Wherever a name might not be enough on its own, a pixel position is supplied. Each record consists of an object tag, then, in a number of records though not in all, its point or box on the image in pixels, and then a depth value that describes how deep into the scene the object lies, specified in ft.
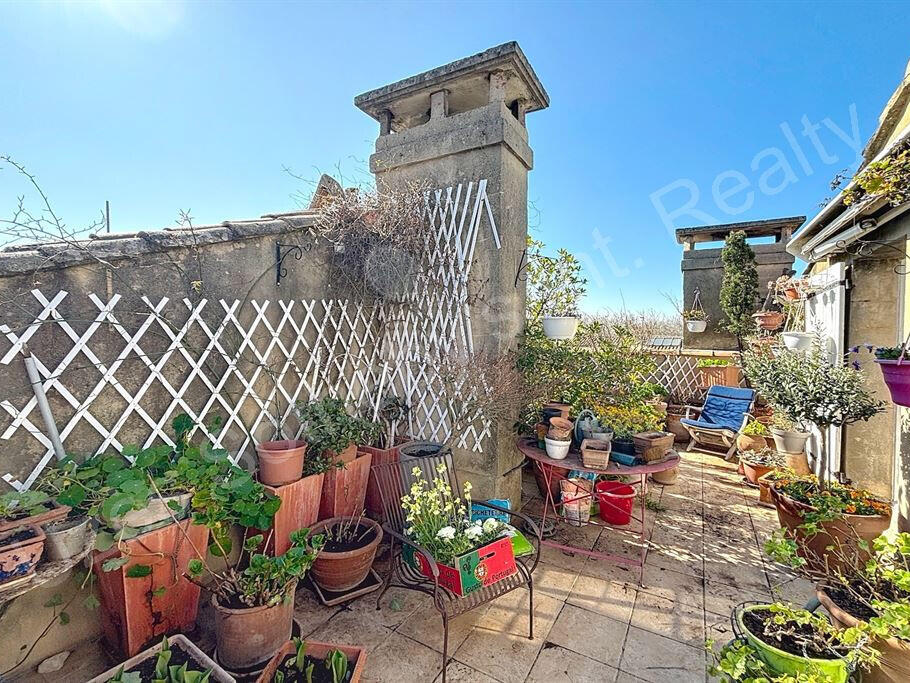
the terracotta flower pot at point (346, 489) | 9.03
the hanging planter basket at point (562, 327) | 10.79
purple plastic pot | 5.99
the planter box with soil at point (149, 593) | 6.09
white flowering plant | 6.56
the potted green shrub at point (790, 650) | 4.44
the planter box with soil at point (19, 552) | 4.45
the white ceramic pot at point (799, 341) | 14.06
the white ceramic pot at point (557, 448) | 9.23
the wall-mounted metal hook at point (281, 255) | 9.47
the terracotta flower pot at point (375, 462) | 10.43
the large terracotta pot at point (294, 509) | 7.88
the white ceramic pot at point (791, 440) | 12.92
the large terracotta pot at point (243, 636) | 5.90
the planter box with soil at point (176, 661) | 4.84
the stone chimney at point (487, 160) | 10.36
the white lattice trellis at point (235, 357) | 6.24
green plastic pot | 4.44
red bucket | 10.67
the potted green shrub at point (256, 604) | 5.92
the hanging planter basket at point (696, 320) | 32.14
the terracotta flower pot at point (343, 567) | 7.77
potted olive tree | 7.77
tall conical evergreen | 28.76
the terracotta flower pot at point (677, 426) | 18.78
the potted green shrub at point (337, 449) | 8.91
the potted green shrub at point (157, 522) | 5.63
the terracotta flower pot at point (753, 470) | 13.62
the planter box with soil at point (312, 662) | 5.02
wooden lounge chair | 16.56
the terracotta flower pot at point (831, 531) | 7.70
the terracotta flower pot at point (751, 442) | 15.64
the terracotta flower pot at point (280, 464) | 8.04
